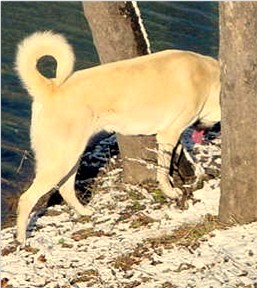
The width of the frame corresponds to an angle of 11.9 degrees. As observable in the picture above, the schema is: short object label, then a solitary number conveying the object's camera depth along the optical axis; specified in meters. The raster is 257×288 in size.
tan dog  9.76
